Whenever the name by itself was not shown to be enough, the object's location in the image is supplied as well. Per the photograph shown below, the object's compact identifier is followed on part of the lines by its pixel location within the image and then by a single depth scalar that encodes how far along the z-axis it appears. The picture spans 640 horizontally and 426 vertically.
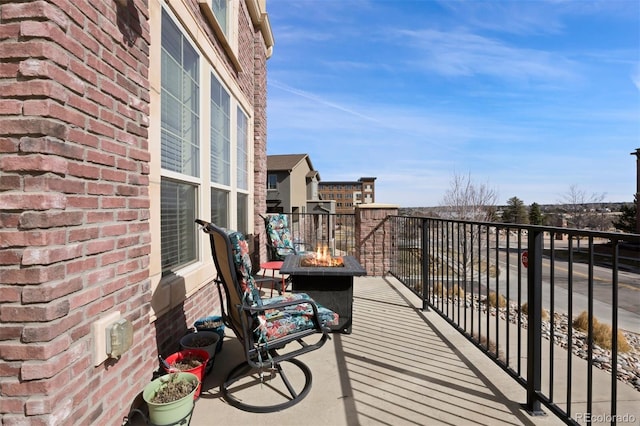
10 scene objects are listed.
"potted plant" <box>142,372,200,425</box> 1.52
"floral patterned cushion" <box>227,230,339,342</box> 1.74
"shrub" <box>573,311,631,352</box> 3.97
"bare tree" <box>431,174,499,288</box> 13.55
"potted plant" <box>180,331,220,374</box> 2.21
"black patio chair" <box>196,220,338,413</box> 1.72
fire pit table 2.92
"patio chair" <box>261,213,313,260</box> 4.91
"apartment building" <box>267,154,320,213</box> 21.38
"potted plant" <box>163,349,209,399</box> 1.89
